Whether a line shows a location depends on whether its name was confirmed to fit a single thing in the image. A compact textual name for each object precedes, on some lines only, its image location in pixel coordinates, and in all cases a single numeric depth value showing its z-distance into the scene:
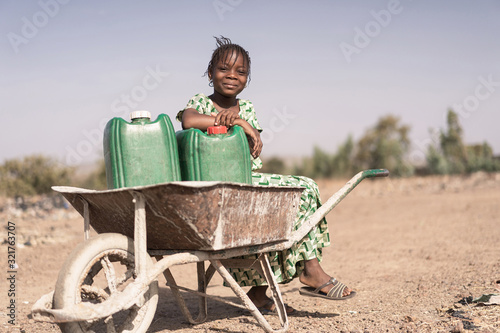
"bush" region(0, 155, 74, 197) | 13.09
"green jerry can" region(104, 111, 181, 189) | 2.39
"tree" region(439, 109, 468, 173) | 22.17
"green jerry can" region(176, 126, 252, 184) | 2.48
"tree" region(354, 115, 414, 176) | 23.23
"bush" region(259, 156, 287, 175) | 26.23
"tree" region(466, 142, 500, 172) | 20.64
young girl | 3.11
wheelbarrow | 2.12
